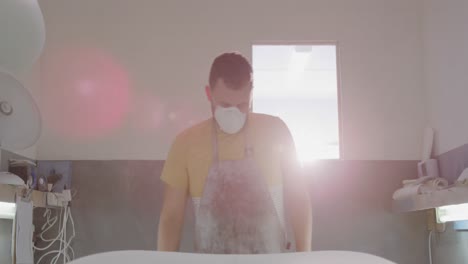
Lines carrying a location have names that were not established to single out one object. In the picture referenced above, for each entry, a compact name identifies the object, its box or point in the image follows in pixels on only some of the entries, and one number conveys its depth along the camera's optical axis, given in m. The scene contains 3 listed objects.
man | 1.62
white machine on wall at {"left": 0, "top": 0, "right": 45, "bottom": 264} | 1.30
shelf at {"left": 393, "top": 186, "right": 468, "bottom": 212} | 2.14
